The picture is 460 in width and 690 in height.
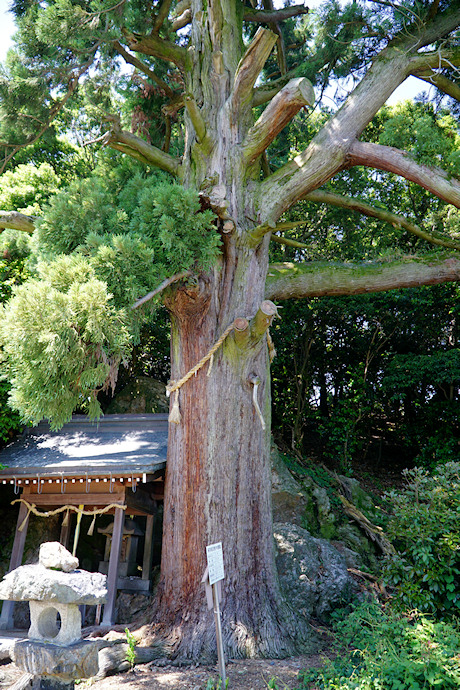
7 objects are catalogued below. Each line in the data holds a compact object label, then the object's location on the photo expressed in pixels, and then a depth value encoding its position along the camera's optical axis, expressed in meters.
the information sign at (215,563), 4.06
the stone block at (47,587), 3.52
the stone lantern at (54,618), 3.42
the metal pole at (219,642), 3.85
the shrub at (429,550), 4.29
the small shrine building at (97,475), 6.25
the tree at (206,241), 4.34
